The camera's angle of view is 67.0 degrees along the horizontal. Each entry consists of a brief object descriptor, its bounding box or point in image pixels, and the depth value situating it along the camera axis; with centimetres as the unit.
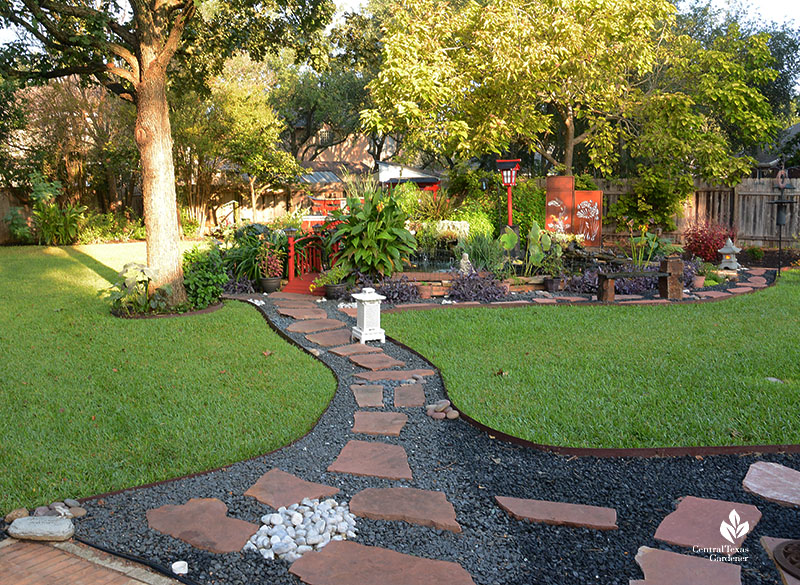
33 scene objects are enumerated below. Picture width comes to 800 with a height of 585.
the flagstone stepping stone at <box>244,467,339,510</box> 289
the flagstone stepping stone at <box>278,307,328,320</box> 718
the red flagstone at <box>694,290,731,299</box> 812
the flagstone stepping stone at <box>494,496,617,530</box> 264
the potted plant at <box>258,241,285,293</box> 887
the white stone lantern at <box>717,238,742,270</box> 1011
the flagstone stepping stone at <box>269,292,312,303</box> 834
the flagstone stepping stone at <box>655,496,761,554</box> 248
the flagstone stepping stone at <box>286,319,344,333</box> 658
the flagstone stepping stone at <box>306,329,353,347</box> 609
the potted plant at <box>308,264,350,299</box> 820
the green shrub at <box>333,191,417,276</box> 807
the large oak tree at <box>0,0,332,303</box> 684
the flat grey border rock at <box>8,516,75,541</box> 249
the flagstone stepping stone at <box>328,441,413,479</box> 324
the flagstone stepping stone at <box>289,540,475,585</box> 227
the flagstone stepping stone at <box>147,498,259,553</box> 250
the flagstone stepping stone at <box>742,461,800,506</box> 278
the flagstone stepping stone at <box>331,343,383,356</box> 569
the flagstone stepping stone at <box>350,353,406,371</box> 523
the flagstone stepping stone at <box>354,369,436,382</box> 493
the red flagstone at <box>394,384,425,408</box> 431
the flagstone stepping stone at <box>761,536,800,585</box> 235
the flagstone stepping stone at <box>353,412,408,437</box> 382
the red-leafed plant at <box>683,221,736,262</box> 1093
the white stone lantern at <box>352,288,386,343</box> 595
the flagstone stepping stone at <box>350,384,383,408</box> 432
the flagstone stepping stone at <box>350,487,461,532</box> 271
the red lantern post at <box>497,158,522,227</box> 1007
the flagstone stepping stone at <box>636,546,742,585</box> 223
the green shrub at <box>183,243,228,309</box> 759
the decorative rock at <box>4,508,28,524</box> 266
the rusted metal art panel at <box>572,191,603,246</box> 1186
